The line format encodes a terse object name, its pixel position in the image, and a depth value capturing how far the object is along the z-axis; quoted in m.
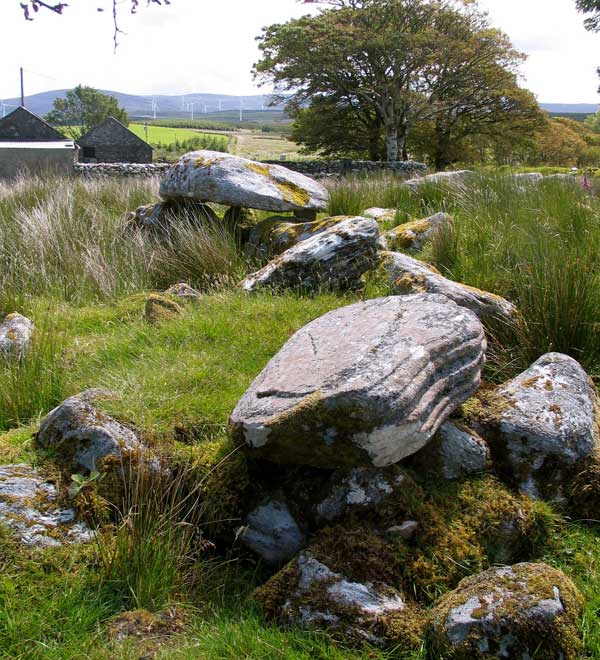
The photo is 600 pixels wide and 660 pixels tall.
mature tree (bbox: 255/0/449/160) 26.38
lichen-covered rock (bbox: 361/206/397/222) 8.78
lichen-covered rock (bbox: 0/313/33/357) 4.63
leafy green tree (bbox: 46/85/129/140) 89.81
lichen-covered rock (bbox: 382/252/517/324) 4.54
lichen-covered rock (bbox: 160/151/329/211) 7.80
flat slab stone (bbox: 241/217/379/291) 5.91
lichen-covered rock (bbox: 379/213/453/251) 6.73
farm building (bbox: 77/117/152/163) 35.62
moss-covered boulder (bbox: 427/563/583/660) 2.35
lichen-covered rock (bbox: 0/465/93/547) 2.86
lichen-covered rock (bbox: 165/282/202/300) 6.07
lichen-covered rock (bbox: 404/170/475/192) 9.30
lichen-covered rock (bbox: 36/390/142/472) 3.26
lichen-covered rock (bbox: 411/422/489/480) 3.28
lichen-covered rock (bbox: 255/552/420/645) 2.55
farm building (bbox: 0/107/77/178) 19.47
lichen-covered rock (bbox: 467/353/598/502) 3.29
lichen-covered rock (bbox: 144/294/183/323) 5.35
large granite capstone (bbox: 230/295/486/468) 2.89
